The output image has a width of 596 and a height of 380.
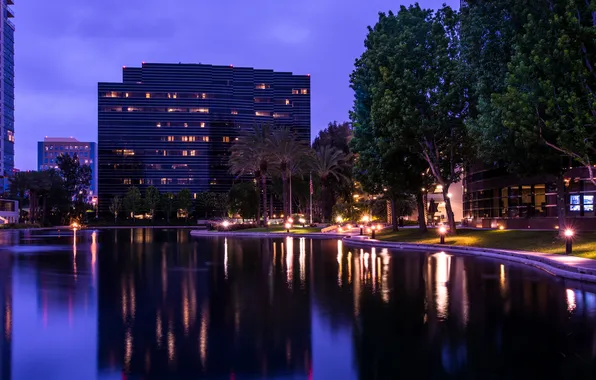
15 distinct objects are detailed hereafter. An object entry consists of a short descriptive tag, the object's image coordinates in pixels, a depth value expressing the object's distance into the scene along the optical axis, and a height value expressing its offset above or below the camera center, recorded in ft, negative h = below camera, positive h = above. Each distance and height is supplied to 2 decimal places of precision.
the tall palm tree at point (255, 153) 220.23 +22.03
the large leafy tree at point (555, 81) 74.02 +17.91
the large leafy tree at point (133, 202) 438.73 +4.02
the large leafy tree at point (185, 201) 441.68 +4.38
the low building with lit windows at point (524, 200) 122.01 +0.78
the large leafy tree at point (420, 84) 116.16 +26.55
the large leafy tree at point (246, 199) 281.95 +3.46
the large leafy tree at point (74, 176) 442.91 +26.65
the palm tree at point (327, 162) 240.12 +19.28
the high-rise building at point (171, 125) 496.64 +77.84
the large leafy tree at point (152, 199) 438.81 +6.28
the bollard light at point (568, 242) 80.79 -6.04
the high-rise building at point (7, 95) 467.11 +101.45
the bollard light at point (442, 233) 114.01 -6.43
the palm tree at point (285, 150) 217.36 +22.79
